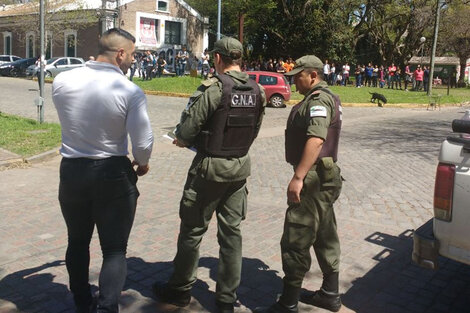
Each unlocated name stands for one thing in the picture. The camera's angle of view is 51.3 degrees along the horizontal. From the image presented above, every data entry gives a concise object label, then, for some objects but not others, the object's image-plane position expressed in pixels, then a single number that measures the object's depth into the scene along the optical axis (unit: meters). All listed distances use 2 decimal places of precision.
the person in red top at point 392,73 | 33.12
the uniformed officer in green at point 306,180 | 3.31
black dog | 22.14
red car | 19.52
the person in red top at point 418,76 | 31.55
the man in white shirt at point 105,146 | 2.85
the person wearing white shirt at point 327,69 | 31.25
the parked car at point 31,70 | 31.60
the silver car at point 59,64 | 29.44
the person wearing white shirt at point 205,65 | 29.59
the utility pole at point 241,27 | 23.64
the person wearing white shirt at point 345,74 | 32.96
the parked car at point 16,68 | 33.16
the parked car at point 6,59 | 34.72
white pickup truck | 3.03
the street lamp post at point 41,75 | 11.35
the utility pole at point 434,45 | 24.25
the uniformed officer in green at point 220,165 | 3.27
